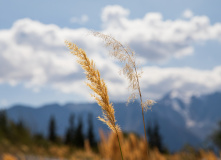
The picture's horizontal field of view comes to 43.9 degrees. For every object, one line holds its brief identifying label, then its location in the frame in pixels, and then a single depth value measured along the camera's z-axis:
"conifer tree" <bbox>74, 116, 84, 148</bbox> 51.22
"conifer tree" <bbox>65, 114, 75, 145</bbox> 51.01
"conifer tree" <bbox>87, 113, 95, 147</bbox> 51.91
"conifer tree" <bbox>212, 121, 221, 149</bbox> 56.66
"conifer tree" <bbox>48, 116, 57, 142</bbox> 51.18
